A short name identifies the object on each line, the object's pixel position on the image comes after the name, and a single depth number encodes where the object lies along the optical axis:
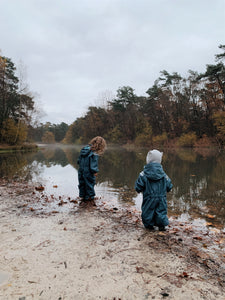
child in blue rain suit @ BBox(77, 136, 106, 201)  5.43
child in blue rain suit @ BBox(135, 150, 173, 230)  3.69
